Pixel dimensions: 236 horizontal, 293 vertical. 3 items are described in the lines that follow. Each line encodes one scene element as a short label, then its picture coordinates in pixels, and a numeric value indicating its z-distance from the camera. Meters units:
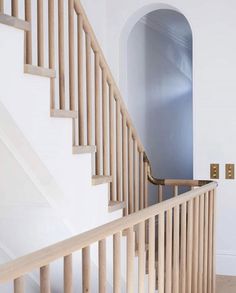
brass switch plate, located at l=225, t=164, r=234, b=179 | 4.15
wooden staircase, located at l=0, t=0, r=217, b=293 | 1.48
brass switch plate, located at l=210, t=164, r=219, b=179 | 4.20
